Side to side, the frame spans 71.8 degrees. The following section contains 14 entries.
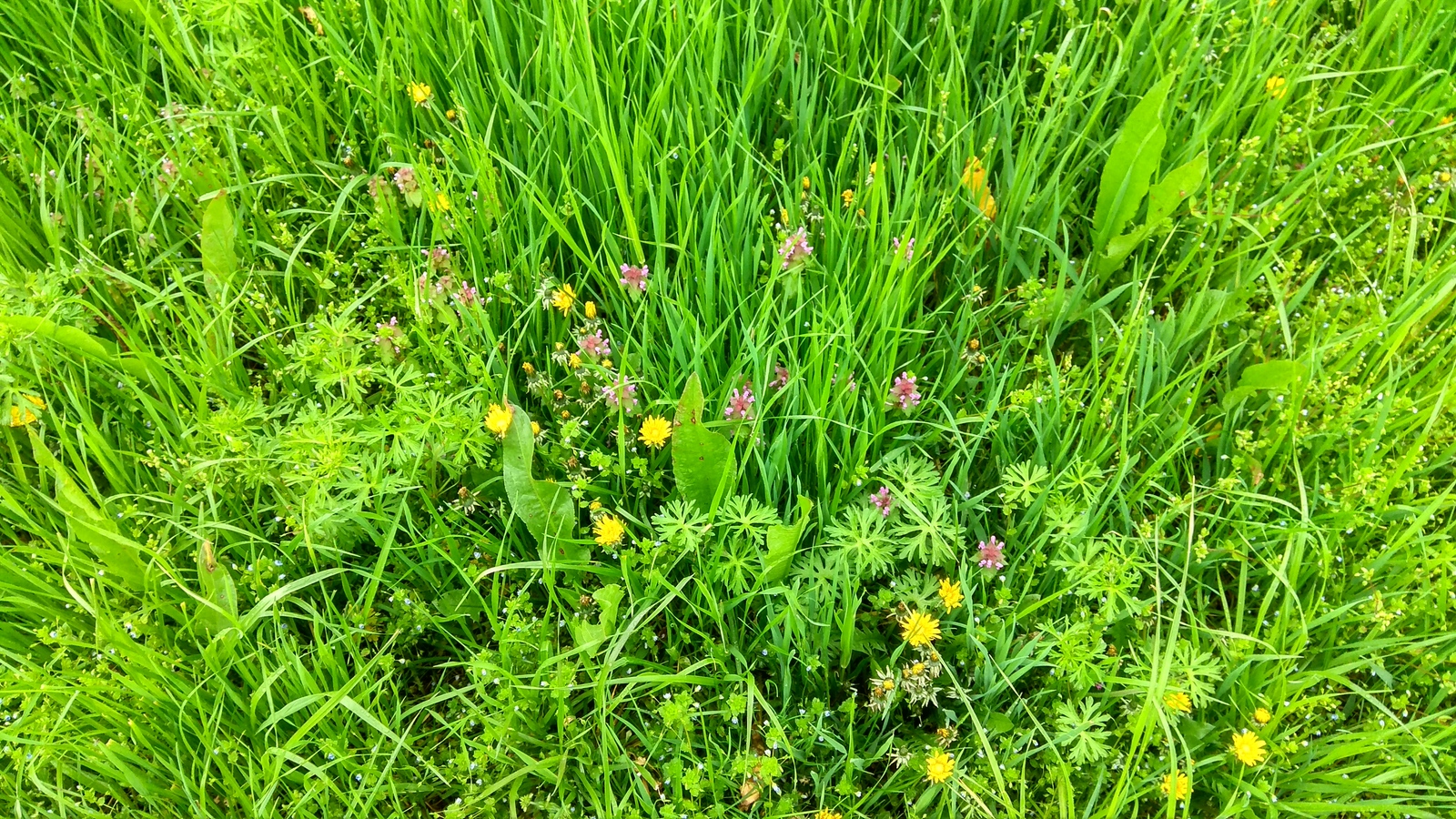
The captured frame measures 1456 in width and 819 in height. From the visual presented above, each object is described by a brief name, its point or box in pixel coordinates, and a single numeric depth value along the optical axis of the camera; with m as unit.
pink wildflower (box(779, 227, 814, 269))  0.65
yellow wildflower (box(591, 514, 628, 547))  0.60
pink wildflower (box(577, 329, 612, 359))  0.66
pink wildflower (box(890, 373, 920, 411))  0.64
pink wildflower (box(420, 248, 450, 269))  0.69
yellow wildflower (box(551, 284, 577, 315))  0.67
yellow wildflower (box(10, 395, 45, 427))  0.64
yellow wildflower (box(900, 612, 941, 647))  0.58
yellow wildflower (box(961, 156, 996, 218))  0.72
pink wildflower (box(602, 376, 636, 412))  0.63
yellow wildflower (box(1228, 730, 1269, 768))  0.57
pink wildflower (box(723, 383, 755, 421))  0.63
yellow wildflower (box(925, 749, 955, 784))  0.57
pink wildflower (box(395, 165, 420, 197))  0.70
